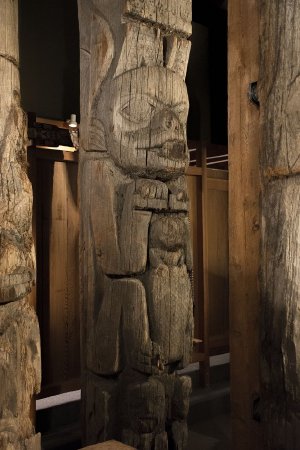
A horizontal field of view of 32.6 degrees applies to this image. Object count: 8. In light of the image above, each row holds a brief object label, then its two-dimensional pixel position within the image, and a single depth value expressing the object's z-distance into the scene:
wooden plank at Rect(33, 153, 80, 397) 4.64
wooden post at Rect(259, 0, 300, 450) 2.41
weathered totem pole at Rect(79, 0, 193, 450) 3.10
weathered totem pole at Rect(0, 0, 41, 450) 2.12
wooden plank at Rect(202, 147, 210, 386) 5.82
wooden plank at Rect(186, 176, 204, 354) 5.91
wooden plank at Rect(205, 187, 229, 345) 6.23
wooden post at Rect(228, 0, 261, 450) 3.21
